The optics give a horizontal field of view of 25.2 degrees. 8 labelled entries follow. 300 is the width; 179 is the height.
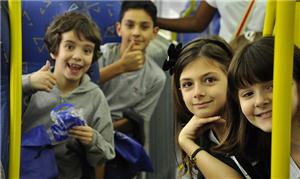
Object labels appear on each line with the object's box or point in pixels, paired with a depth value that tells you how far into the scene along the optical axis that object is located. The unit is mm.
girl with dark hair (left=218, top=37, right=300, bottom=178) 1779
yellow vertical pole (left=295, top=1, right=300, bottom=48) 1890
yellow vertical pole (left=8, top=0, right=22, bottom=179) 2084
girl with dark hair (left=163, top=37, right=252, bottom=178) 2016
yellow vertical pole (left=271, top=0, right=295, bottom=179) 1540
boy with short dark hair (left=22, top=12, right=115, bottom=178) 2381
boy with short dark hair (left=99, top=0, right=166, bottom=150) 2719
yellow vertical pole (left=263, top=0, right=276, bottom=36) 2031
